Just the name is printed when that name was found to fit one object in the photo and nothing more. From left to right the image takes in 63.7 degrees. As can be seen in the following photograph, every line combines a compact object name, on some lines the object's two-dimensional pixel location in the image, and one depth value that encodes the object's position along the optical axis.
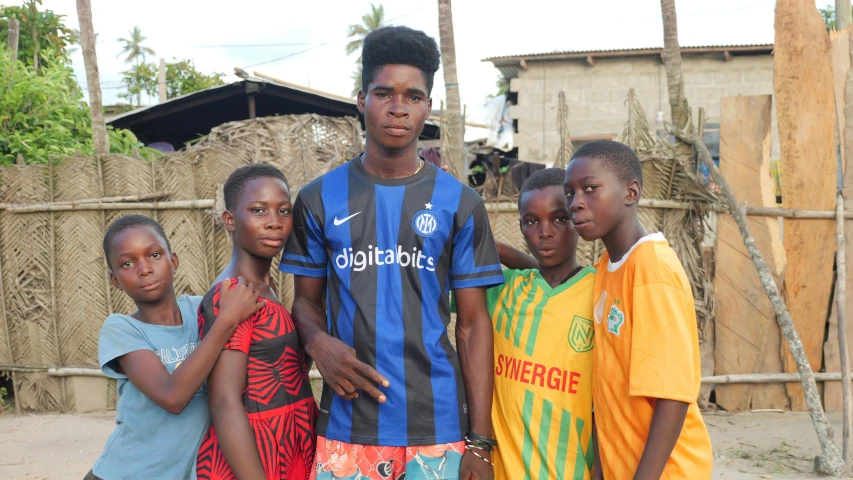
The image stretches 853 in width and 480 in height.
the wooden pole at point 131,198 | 5.93
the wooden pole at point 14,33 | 10.66
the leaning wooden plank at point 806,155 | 4.99
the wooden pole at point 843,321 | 4.40
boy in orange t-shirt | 1.93
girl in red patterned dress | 2.15
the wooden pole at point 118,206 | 5.77
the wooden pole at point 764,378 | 5.26
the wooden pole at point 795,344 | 4.36
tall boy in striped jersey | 2.07
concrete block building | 12.94
